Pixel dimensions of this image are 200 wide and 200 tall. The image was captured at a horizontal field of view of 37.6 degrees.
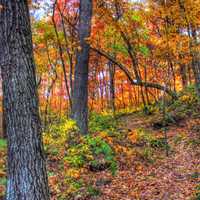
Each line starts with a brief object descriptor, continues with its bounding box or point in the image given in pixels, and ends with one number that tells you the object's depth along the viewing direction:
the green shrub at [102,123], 11.14
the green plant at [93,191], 6.18
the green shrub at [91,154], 7.59
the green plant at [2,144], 9.91
